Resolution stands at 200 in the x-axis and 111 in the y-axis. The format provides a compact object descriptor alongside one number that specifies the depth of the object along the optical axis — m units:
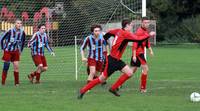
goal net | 21.83
